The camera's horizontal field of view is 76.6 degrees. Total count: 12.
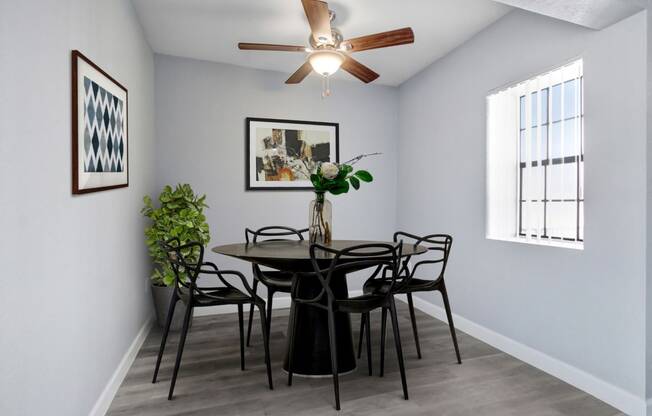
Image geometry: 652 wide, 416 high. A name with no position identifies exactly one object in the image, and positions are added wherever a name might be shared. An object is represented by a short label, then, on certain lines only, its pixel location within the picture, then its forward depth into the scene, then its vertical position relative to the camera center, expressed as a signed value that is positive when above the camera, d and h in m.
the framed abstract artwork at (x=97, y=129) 1.79 +0.37
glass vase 2.87 -0.12
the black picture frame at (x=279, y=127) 4.25 +0.60
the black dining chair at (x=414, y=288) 2.72 -0.58
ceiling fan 2.47 +1.03
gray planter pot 3.52 -0.92
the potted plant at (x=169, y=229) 3.34 -0.24
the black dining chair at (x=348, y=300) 2.21 -0.54
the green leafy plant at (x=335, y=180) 2.79 +0.15
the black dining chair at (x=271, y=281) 2.89 -0.58
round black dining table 2.64 -0.84
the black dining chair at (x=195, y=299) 2.36 -0.58
